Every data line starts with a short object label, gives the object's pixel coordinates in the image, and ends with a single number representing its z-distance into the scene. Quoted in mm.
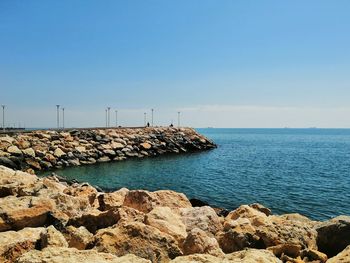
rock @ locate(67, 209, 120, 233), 9219
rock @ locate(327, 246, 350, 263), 6697
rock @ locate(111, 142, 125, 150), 53444
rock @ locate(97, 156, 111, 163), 47416
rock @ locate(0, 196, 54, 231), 9203
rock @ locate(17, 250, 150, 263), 5559
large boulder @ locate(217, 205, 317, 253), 9180
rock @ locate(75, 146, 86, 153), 47138
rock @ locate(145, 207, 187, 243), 8984
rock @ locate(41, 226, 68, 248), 7008
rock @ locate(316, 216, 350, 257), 9703
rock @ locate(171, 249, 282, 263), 5840
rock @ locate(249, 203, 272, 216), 16381
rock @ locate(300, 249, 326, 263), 8602
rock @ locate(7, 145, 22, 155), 39656
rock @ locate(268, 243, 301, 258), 8812
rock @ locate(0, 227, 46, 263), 6516
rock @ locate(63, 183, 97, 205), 14602
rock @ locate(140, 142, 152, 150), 59197
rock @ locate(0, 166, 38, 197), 12344
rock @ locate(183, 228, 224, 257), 7883
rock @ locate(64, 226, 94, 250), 7508
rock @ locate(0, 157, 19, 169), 34603
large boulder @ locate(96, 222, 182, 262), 7086
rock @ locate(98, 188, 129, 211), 12375
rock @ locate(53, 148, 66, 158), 43562
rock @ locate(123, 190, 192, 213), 11773
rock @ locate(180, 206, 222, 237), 10438
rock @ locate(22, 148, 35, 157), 41138
